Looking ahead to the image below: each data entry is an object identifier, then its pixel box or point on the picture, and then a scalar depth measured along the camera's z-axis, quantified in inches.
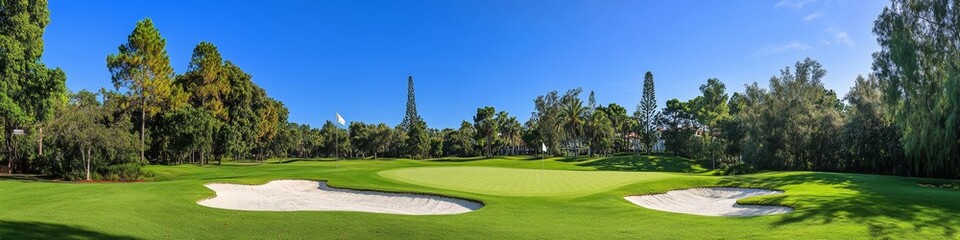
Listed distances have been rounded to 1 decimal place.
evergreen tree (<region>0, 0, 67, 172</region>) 859.4
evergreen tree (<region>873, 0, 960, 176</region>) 1094.4
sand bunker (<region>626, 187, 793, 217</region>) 602.7
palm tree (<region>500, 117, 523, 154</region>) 4205.2
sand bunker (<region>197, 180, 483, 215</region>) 666.8
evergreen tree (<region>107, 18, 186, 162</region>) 1708.9
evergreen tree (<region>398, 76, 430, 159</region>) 3444.9
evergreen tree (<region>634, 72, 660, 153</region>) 3560.5
